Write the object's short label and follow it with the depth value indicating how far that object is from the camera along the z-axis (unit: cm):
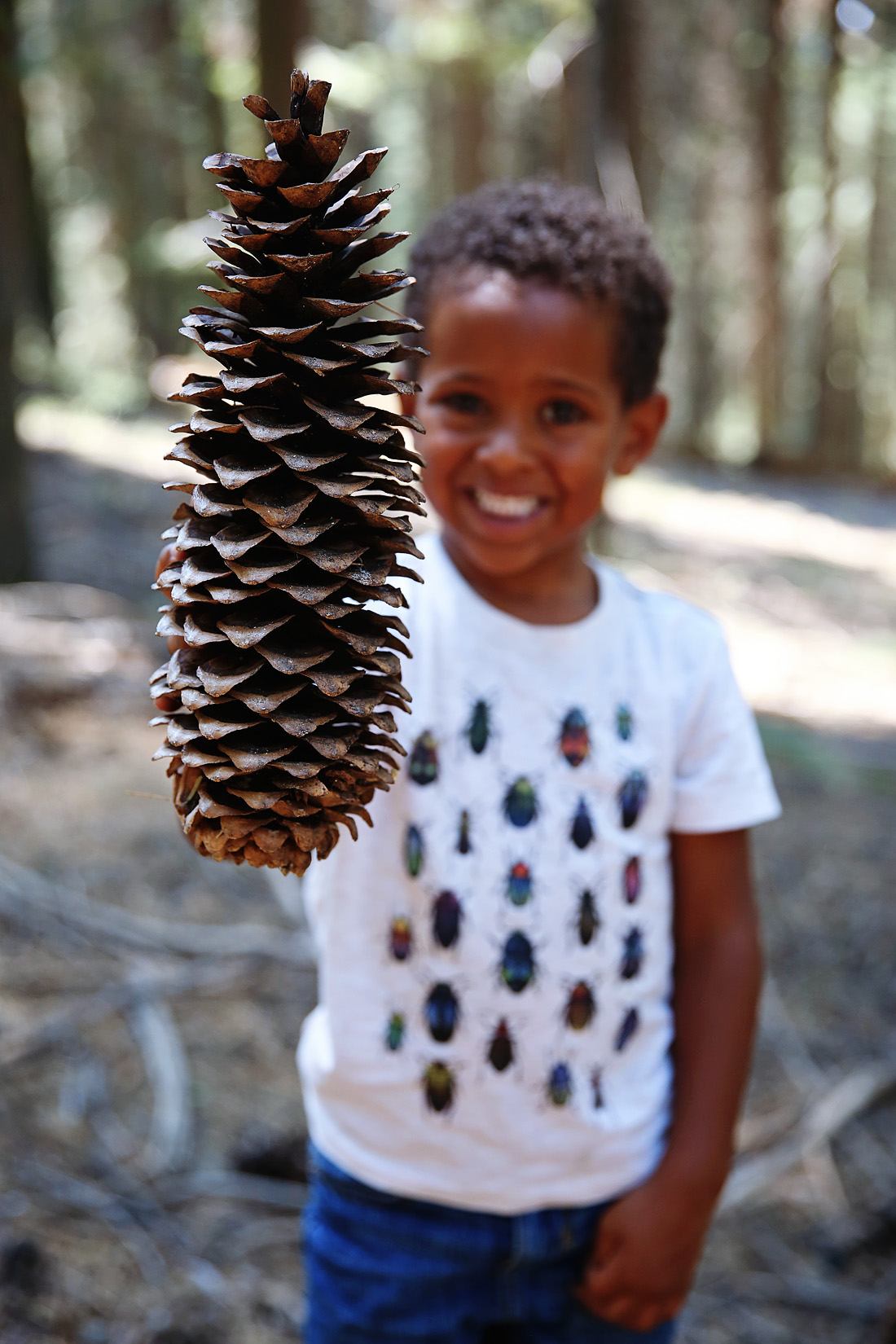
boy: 141
